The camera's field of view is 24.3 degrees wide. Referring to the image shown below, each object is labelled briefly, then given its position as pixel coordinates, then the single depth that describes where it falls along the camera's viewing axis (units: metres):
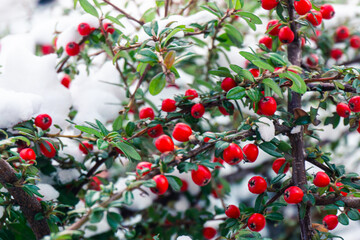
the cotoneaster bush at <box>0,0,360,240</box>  0.41
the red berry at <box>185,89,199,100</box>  0.45
